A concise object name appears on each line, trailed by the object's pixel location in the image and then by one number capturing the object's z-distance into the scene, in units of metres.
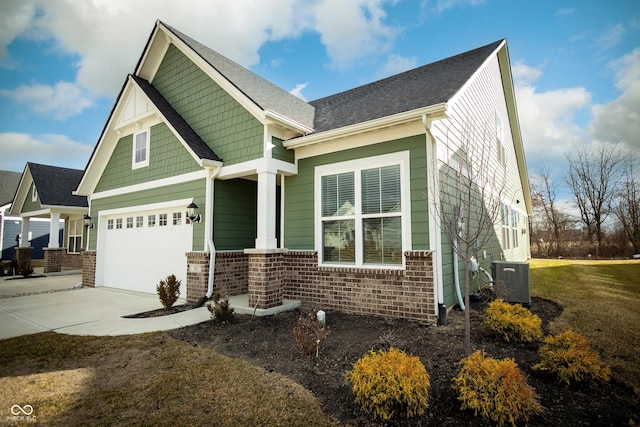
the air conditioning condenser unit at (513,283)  6.89
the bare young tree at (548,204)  26.88
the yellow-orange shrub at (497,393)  2.61
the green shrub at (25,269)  14.45
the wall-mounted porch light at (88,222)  11.52
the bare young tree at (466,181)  3.77
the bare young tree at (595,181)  23.70
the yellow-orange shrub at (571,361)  3.21
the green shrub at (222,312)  6.01
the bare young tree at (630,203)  20.61
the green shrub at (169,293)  7.25
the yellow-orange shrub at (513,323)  4.54
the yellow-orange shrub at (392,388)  2.78
